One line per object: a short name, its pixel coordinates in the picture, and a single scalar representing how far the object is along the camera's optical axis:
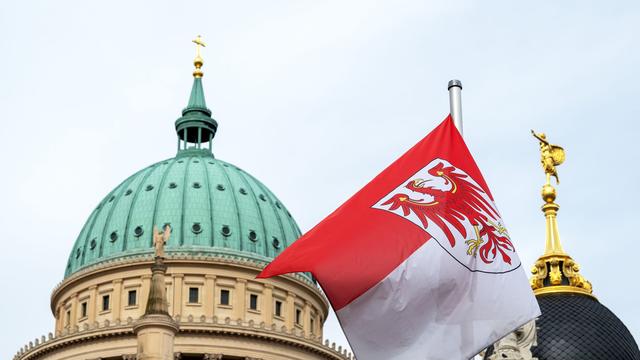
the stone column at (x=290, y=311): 103.44
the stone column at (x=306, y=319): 104.78
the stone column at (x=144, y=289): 100.06
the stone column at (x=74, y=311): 103.25
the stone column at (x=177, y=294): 100.06
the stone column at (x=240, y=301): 101.56
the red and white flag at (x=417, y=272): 24.00
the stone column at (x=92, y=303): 101.88
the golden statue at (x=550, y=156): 46.91
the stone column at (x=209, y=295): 100.88
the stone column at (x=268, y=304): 102.38
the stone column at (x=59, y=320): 105.38
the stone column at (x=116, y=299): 100.75
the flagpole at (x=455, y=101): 26.38
